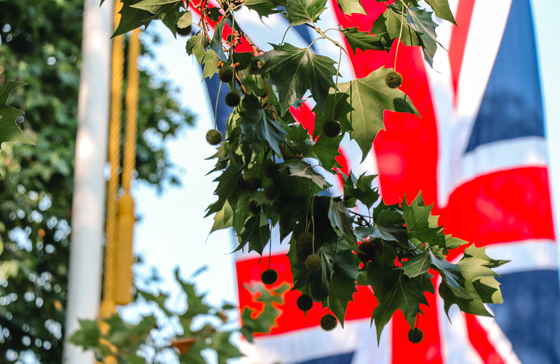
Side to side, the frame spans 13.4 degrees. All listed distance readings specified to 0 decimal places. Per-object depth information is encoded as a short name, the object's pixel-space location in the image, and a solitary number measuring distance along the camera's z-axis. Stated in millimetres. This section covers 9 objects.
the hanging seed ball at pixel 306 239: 4268
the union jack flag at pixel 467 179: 8323
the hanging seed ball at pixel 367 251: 4337
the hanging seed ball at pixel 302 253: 4279
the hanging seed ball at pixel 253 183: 4334
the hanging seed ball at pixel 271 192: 4306
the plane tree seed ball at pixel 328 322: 4418
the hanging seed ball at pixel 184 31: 4480
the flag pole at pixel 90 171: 8253
